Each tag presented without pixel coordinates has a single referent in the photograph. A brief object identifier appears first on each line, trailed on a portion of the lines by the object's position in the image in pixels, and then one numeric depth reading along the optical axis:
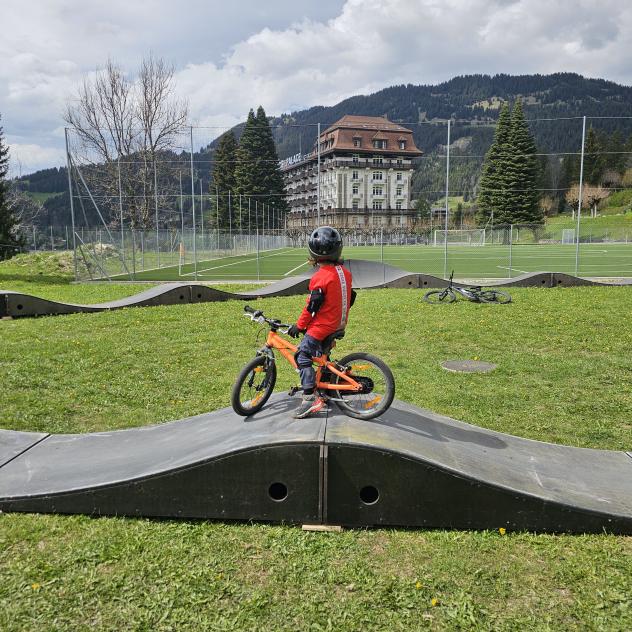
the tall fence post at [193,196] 22.38
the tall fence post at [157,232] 25.82
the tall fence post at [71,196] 21.25
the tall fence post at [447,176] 21.72
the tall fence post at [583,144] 21.55
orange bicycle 4.62
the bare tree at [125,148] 32.50
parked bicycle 15.31
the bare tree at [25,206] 62.91
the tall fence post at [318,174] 22.39
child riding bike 4.54
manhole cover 8.16
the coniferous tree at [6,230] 41.22
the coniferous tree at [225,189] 44.03
